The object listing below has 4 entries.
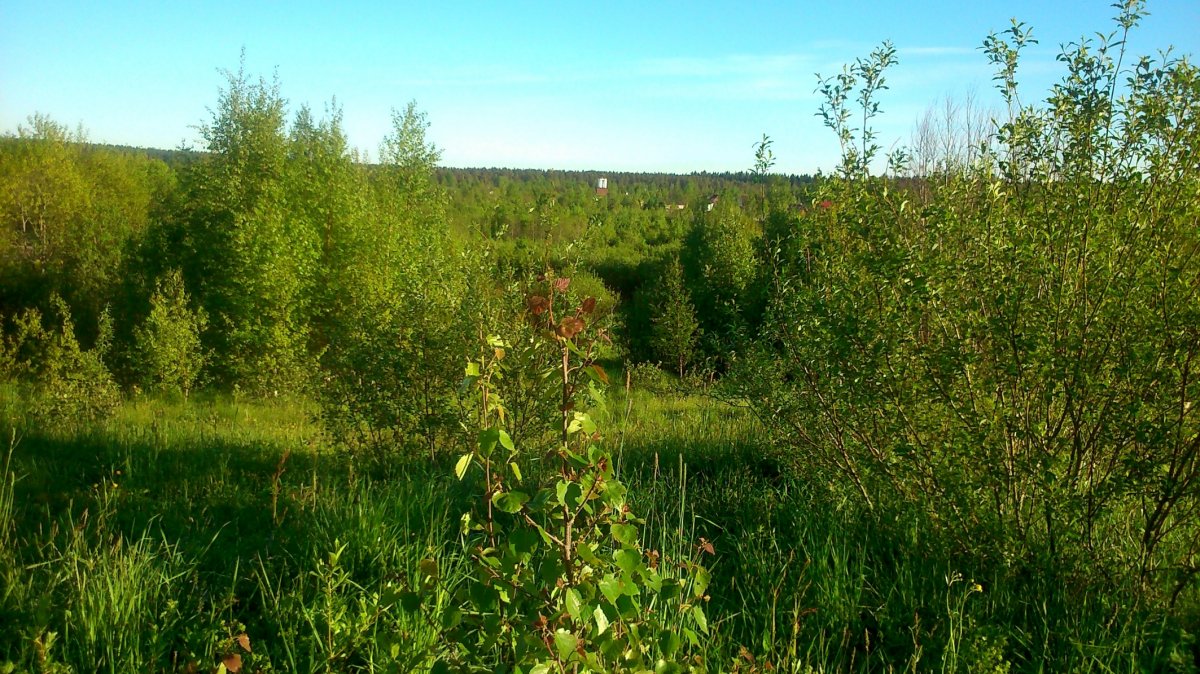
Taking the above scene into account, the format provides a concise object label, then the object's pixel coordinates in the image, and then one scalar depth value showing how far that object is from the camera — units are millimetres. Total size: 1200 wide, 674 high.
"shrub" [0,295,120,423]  9578
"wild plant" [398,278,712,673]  1883
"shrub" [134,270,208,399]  14430
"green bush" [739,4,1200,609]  3629
